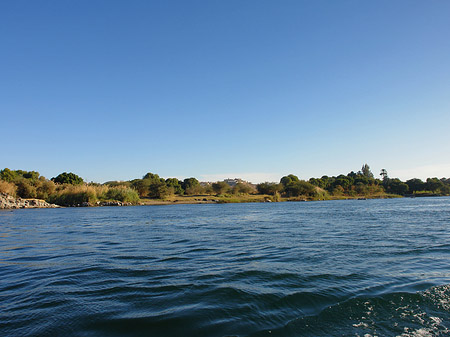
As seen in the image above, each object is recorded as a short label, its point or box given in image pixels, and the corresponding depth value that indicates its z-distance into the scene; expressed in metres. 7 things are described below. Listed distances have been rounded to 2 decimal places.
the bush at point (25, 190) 65.56
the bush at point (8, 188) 57.62
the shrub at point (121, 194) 71.80
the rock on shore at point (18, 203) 52.93
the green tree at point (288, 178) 173.51
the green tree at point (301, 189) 118.69
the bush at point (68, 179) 89.69
